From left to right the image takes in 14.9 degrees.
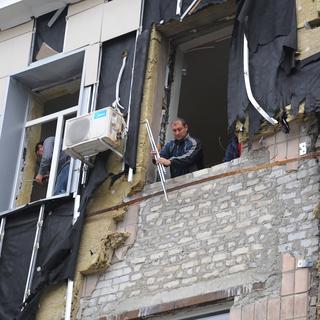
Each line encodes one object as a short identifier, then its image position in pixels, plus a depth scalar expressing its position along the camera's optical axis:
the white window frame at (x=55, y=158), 14.89
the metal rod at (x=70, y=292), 13.26
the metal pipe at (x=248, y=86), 12.69
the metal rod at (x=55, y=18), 15.90
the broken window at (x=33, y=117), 15.40
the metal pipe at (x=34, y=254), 13.77
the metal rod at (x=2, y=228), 14.50
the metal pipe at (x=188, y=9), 14.14
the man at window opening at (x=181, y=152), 13.73
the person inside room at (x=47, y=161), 14.70
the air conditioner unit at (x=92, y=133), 13.77
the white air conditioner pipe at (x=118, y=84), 14.39
